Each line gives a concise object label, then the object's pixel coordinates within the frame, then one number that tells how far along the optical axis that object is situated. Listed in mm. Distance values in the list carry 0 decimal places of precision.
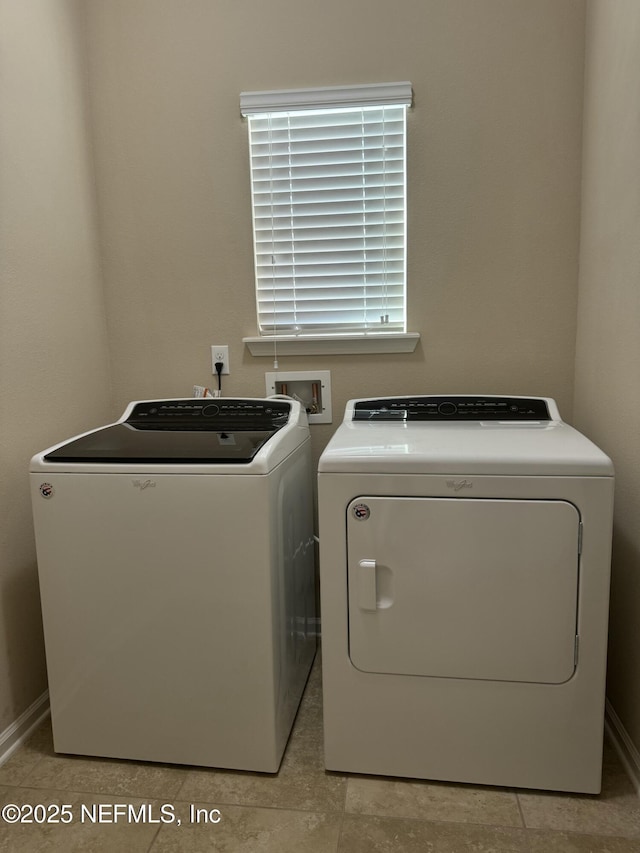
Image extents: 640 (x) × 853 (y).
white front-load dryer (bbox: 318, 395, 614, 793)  1423
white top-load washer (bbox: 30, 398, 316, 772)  1540
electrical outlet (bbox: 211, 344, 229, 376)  2252
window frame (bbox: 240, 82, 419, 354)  2045
